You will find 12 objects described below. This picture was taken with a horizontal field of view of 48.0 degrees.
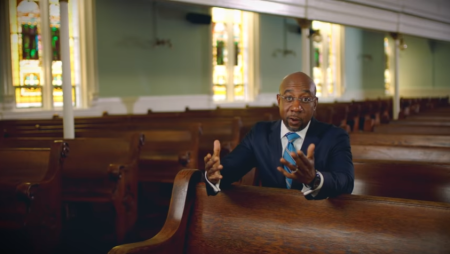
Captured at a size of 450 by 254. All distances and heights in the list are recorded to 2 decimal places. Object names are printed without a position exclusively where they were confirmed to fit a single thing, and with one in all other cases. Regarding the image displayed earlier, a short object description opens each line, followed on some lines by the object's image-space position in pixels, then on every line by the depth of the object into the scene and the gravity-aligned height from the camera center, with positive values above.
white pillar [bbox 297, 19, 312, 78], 8.85 +0.98
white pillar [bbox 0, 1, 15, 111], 8.07 +0.75
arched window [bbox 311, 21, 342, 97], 16.70 +1.29
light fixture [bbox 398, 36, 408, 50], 13.12 +1.38
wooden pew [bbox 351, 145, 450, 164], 3.17 -0.35
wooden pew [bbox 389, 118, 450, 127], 5.16 -0.26
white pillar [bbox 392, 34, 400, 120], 11.16 +0.46
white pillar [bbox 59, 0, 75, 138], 5.02 +0.27
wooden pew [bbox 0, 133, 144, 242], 4.04 -0.56
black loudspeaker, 11.20 +1.85
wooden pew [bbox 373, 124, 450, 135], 4.84 -0.30
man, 2.01 -0.20
